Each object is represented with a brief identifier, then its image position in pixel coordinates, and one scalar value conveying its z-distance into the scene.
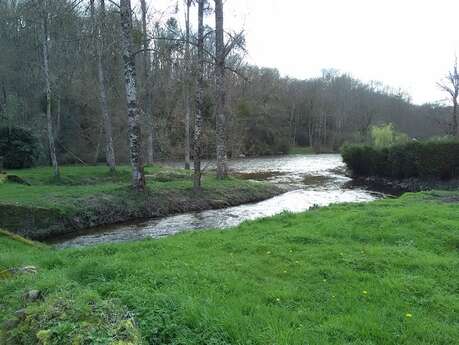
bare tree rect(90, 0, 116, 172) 14.26
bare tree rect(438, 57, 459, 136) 34.91
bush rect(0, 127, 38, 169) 24.17
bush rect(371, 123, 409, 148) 40.92
